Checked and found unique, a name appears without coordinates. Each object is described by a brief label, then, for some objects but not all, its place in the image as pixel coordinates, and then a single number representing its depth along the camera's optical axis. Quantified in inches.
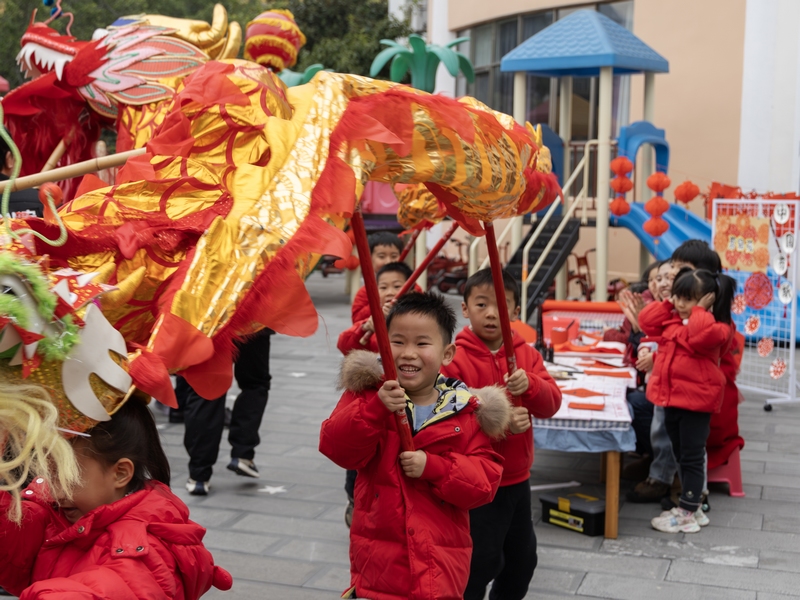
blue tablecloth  159.6
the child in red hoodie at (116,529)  58.2
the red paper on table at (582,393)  174.9
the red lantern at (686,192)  364.5
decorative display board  270.2
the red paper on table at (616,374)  192.5
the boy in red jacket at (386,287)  139.9
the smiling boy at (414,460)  84.6
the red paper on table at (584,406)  164.6
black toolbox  161.3
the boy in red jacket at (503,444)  105.0
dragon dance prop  52.3
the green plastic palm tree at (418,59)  473.7
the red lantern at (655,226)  349.1
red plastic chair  181.5
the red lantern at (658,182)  358.6
